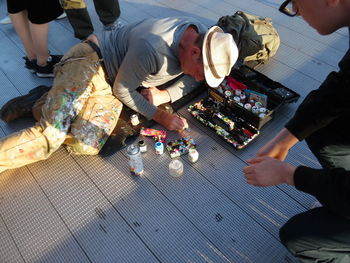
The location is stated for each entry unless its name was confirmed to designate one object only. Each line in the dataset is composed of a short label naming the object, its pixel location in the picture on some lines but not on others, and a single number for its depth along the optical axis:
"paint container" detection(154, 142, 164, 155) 1.89
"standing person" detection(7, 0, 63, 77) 2.16
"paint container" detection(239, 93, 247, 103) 2.08
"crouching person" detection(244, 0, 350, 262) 1.00
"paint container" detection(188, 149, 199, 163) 1.84
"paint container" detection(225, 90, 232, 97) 2.09
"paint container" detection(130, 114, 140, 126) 2.06
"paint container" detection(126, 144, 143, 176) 1.68
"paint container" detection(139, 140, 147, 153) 1.90
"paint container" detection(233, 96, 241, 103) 2.06
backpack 2.19
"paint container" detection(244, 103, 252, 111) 2.01
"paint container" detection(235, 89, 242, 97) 2.11
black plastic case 1.96
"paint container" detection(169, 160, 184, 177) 1.77
